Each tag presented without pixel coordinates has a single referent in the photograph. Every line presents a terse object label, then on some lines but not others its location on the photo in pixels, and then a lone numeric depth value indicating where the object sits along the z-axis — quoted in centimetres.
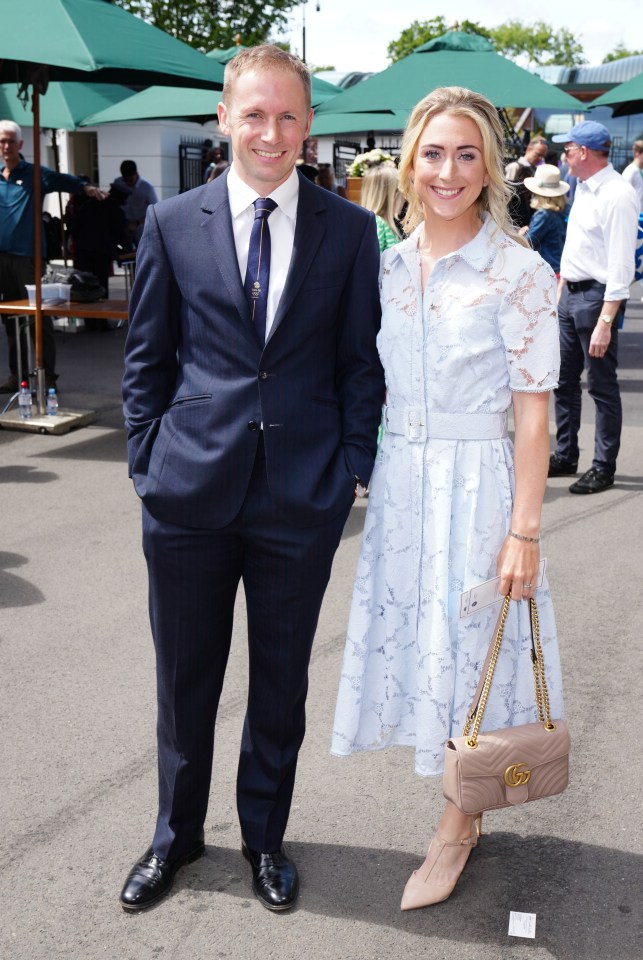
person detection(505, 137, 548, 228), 1071
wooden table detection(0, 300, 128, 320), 839
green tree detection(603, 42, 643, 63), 10264
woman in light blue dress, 262
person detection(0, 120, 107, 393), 911
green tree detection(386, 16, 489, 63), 7175
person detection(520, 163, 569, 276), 950
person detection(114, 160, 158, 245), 1441
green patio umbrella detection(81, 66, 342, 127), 1270
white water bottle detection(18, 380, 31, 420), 841
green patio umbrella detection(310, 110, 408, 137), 1412
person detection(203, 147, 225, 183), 2059
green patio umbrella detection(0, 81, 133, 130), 1280
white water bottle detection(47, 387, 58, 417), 849
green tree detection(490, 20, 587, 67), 9950
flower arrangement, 912
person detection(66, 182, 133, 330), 1365
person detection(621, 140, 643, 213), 1346
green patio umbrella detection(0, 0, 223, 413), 691
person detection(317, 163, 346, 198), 1529
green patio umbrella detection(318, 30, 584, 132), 1102
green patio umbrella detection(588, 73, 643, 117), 1043
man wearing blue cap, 659
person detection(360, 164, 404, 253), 668
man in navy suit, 253
